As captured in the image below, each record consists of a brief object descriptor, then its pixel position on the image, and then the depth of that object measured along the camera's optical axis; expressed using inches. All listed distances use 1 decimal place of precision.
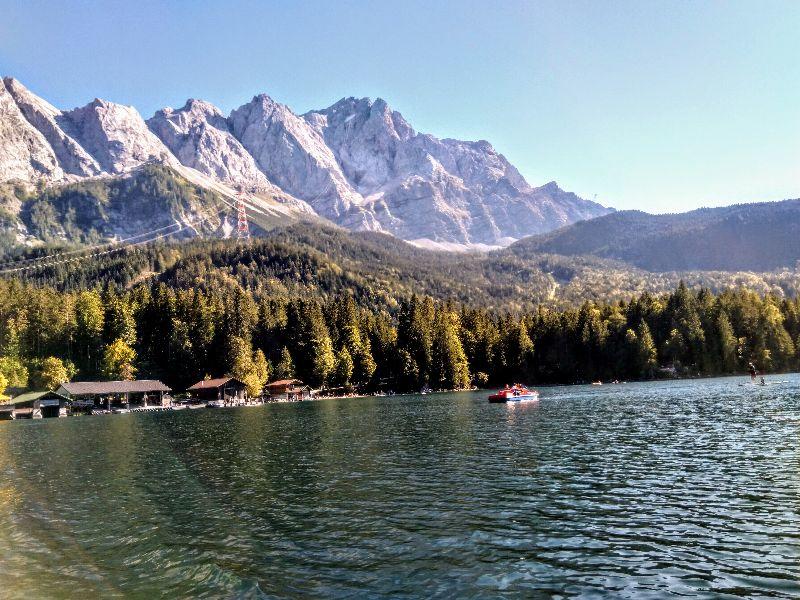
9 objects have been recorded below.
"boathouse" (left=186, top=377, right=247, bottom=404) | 6131.9
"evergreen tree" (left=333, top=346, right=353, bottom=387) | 6520.7
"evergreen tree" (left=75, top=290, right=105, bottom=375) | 6490.7
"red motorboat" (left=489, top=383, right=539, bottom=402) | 4050.0
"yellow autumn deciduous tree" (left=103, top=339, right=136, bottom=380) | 6382.9
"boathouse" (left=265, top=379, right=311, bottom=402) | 6402.6
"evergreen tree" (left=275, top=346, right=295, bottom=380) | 6688.0
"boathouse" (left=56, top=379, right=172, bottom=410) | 5600.4
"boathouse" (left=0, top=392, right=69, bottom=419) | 5275.6
